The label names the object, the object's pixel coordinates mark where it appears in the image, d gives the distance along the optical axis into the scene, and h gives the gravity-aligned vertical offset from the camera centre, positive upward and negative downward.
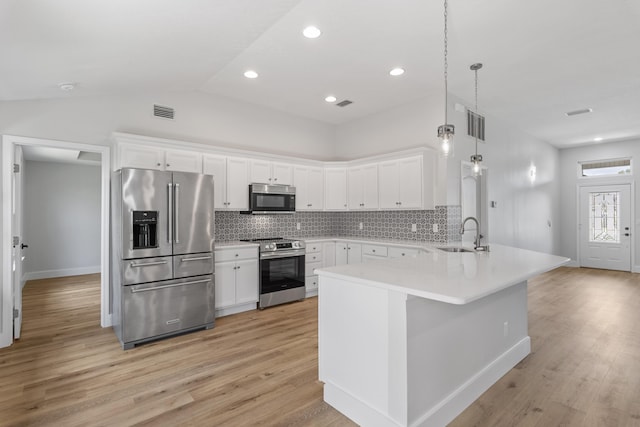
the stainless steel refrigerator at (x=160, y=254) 3.45 -0.42
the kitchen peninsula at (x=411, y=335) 1.88 -0.79
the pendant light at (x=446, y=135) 2.71 +0.66
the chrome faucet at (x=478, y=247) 3.46 -0.34
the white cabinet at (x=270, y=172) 4.96 +0.67
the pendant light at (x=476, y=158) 3.79 +0.64
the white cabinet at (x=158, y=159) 3.89 +0.72
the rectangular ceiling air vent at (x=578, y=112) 5.72 +1.80
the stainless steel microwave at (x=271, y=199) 4.86 +0.26
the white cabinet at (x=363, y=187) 5.37 +0.47
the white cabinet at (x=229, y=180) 4.55 +0.52
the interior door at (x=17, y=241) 3.57 -0.25
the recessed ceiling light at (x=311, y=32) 3.12 +1.77
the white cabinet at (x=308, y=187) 5.49 +0.48
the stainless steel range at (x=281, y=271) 4.67 -0.82
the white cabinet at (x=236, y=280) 4.28 -0.86
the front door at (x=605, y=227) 7.65 -0.33
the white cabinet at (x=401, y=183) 4.78 +0.48
